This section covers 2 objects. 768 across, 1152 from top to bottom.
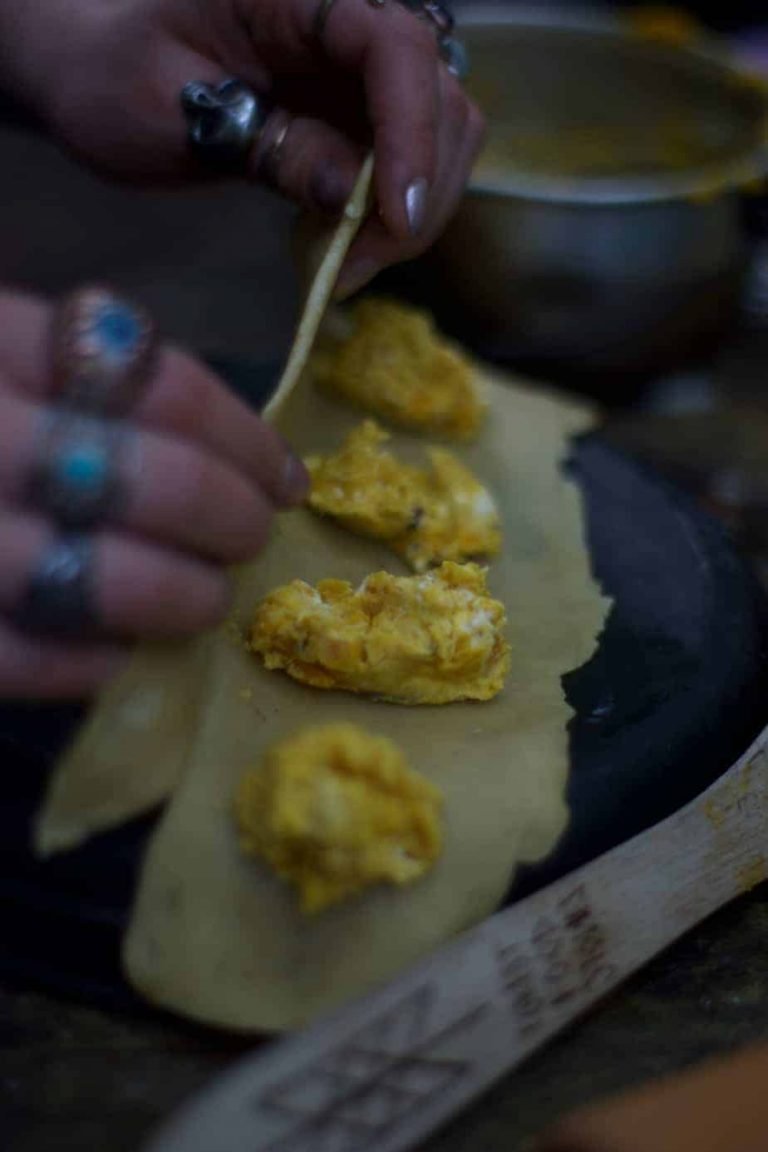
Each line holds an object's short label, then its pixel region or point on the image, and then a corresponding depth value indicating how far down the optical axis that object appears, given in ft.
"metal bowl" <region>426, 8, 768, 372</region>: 2.40
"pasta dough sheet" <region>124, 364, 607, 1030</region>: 1.57
